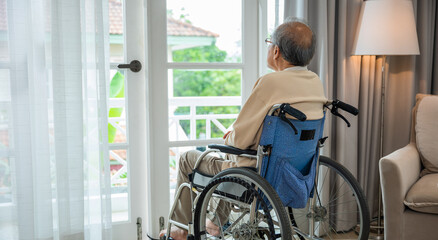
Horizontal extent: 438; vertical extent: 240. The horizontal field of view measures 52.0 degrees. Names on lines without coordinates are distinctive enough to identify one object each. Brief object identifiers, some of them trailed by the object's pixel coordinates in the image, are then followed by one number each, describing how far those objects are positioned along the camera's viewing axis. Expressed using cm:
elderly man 189
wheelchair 177
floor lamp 267
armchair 230
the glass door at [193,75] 265
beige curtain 279
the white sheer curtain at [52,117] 219
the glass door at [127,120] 257
